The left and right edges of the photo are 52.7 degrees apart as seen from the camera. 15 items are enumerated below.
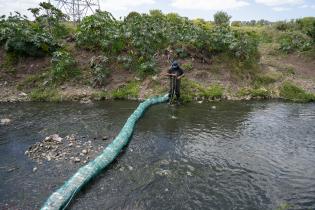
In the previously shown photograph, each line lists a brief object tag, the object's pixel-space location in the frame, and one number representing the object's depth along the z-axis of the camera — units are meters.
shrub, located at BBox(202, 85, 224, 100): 16.42
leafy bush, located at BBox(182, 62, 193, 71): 18.27
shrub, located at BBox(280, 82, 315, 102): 16.19
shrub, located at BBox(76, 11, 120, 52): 19.30
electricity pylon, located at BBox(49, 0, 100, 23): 28.66
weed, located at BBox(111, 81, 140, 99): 16.47
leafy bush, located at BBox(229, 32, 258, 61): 18.86
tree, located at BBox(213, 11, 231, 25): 45.16
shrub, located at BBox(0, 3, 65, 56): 18.36
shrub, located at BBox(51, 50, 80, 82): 17.36
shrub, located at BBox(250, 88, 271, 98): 16.72
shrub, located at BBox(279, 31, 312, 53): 22.87
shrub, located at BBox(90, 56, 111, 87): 17.17
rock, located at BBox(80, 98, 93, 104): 15.74
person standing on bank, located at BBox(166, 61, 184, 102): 14.85
